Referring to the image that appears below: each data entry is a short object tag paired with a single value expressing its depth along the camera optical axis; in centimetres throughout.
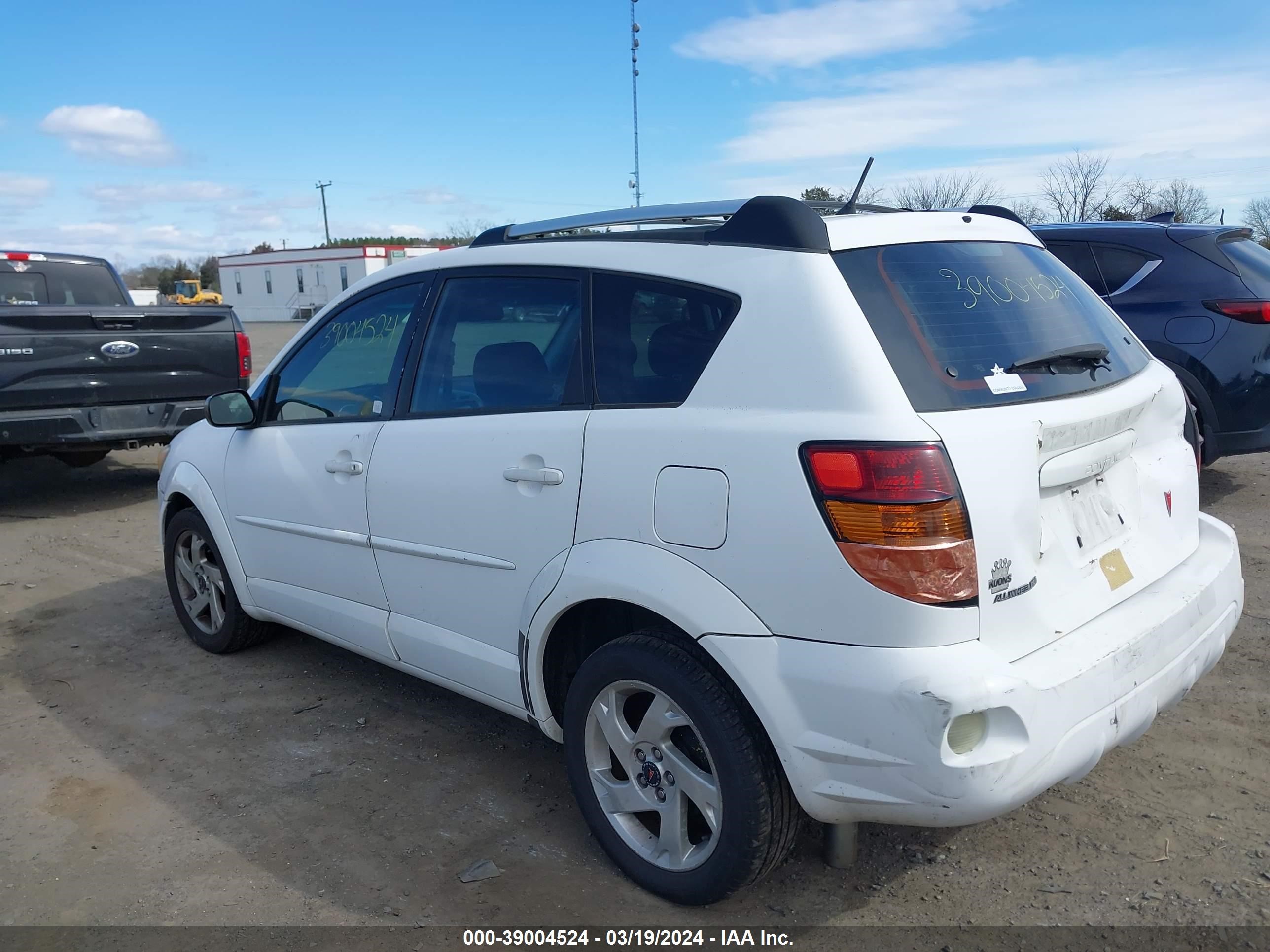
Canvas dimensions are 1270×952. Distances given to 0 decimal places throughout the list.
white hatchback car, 229
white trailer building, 5469
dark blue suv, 603
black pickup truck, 731
